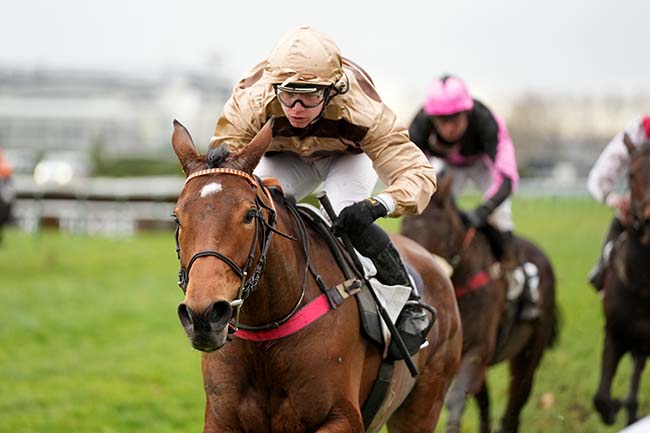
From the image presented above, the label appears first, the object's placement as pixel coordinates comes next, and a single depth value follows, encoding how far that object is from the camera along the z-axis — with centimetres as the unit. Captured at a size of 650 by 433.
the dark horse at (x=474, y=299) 1402
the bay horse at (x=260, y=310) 660
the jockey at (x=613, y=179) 1527
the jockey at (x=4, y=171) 2911
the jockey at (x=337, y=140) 802
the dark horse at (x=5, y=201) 2853
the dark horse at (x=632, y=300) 1437
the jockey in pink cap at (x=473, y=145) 1453
